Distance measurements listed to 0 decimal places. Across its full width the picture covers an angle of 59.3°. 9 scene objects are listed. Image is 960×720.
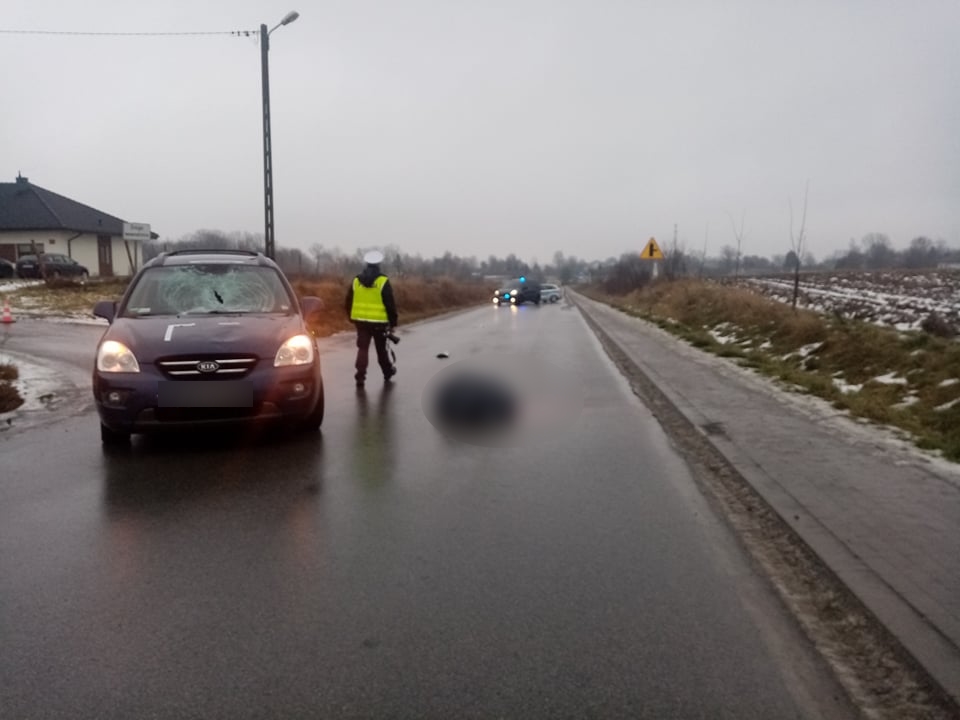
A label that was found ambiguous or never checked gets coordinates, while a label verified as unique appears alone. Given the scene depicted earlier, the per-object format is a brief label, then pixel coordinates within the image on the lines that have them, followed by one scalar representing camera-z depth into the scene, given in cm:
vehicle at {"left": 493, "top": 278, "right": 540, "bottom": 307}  5522
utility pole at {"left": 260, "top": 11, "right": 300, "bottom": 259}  2052
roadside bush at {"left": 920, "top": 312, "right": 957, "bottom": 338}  1429
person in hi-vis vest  1159
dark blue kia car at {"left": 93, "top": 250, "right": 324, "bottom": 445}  712
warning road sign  3092
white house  4441
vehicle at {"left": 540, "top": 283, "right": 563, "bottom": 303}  6199
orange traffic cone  2016
